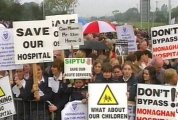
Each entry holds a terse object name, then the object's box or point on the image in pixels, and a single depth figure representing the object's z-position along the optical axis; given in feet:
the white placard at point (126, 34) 48.97
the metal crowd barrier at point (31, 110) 33.88
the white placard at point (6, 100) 32.14
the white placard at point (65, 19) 41.81
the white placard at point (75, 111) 31.22
